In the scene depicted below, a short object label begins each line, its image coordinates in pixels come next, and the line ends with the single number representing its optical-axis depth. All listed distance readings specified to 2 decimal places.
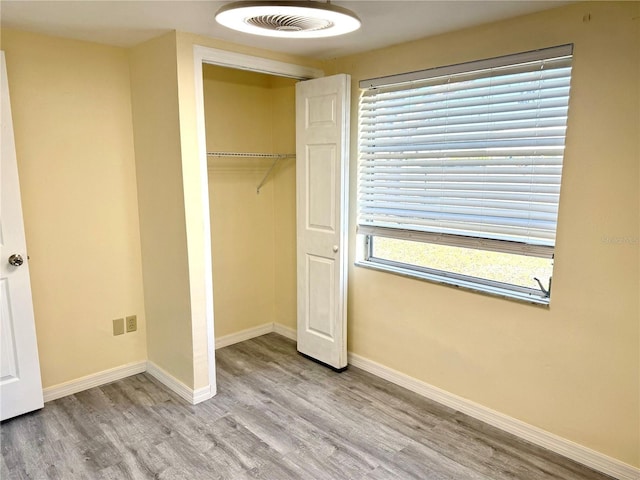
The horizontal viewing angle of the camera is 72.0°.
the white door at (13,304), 2.37
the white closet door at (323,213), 2.92
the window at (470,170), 2.19
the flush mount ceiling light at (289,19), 1.75
